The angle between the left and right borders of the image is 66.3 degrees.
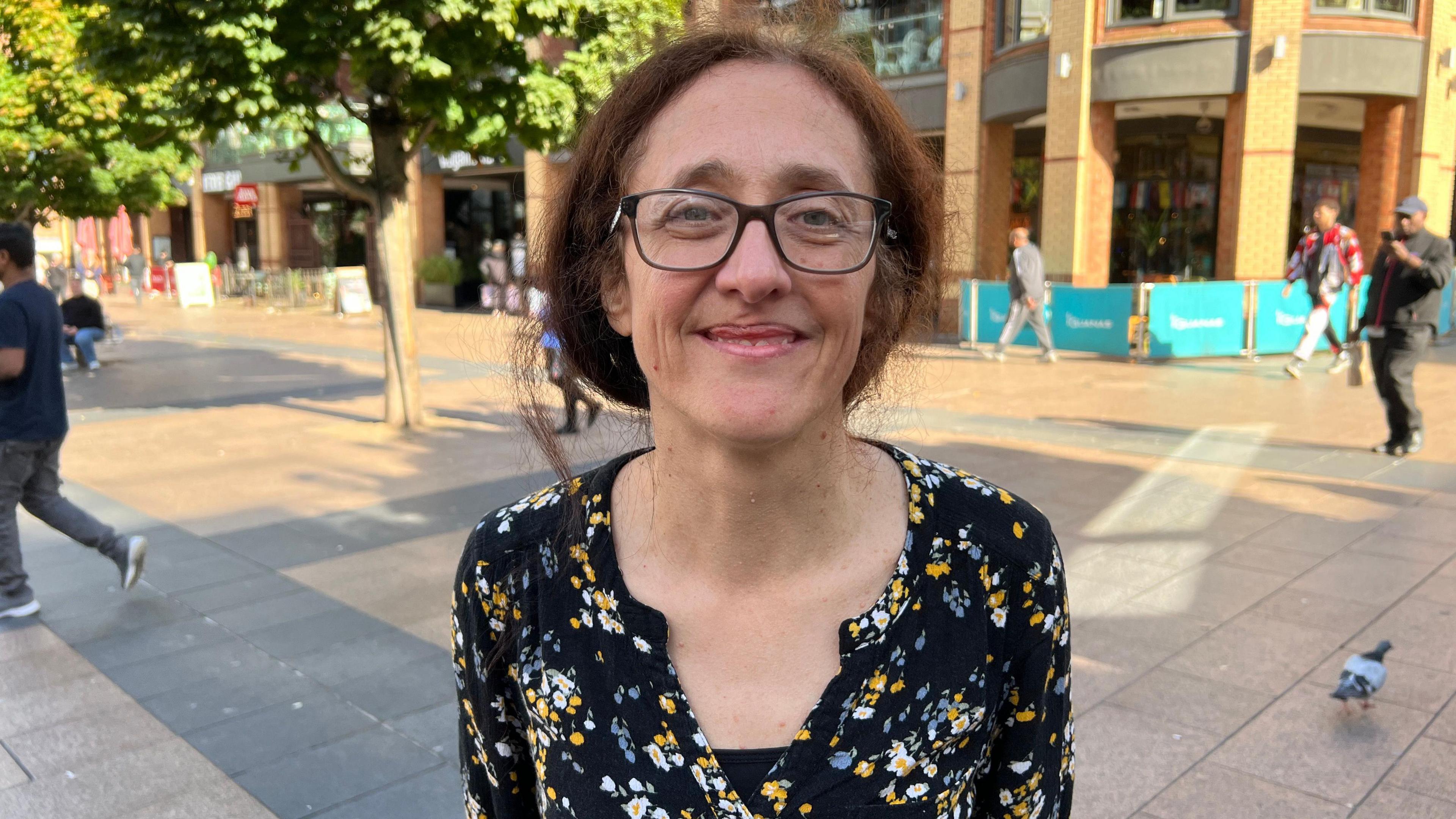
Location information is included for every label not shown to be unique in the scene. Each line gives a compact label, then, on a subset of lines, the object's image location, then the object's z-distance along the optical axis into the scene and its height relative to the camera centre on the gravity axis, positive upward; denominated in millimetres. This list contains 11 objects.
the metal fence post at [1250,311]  15266 -867
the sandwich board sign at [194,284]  30406 -959
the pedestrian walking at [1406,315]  8656 -529
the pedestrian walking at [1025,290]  14883 -563
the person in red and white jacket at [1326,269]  12828 -256
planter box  29359 -1222
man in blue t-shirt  5574 -963
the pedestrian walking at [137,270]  32812 -632
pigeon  4035 -1546
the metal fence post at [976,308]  17125 -932
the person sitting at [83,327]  15844 -1100
